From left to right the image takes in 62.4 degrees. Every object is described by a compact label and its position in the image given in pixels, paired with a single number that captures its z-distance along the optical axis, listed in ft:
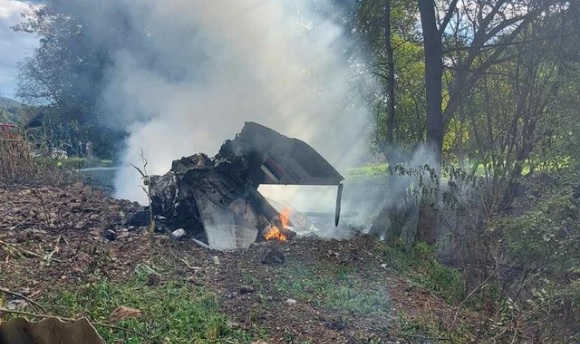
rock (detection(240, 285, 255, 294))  15.12
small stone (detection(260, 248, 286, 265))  18.29
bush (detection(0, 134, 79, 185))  32.86
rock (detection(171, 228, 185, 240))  21.85
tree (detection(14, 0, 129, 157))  53.57
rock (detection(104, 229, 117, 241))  20.72
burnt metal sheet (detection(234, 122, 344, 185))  24.90
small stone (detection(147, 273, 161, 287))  15.39
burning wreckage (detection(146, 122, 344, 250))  23.66
